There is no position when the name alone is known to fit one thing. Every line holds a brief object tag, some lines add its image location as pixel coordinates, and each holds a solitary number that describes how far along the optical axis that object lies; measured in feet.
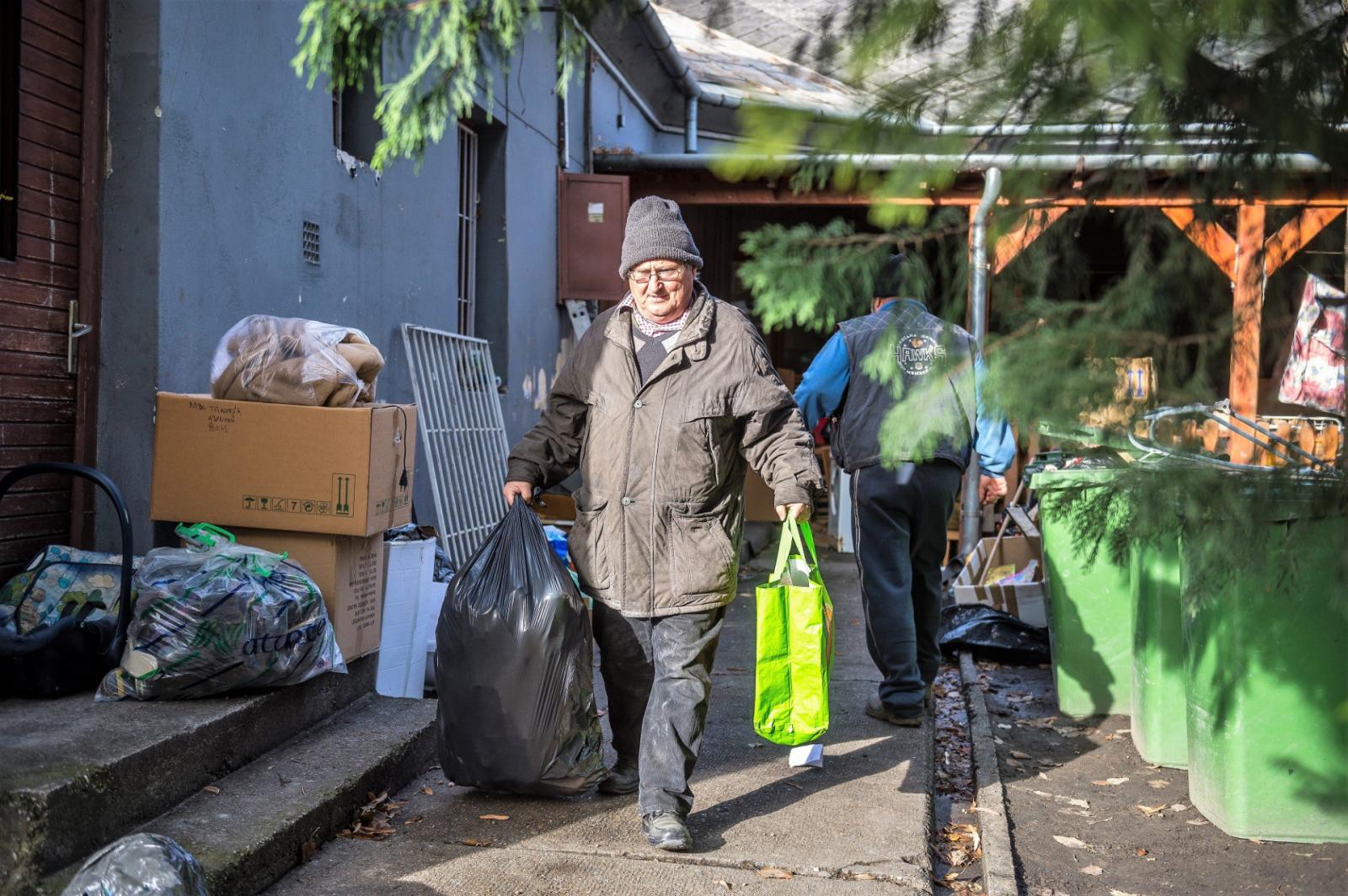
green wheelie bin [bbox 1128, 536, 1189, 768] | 15.96
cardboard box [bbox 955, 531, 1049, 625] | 23.54
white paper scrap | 14.97
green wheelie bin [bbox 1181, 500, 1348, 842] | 12.86
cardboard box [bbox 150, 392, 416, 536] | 14.25
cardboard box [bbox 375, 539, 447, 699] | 16.35
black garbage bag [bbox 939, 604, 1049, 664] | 22.84
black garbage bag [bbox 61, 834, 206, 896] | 8.61
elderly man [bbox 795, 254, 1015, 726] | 16.84
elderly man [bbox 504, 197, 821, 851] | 12.51
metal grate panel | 23.61
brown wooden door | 13.69
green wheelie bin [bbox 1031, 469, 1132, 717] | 18.54
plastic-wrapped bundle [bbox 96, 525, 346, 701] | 12.28
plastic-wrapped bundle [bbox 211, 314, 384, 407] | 14.34
